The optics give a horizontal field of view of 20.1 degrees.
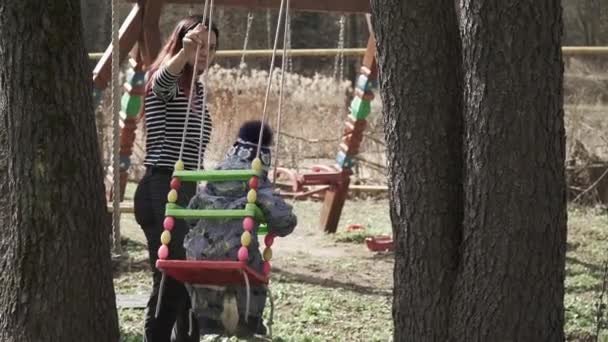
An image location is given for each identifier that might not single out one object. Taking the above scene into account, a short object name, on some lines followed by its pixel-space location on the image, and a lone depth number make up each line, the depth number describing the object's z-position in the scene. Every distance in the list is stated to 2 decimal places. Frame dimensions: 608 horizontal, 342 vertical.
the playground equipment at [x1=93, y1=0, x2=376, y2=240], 12.53
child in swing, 6.40
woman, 6.97
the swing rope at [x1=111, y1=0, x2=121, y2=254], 10.47
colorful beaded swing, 6.21
